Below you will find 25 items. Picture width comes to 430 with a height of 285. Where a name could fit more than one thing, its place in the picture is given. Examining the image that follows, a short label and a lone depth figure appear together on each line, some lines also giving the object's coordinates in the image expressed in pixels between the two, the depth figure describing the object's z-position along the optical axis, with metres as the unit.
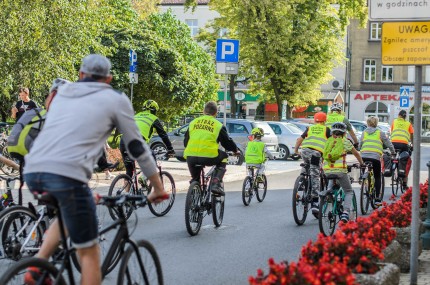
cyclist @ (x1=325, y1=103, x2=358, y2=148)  13.87
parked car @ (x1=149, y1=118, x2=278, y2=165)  28.20
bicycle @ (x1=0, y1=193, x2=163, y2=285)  4.53
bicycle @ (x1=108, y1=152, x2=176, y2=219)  11.31
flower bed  4.68
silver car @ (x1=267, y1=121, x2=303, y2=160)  31.70
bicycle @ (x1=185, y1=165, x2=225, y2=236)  10.32
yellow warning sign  7.23
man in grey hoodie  4.57
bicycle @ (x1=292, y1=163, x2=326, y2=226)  11.85
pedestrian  12.84
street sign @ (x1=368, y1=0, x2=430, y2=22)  7.22
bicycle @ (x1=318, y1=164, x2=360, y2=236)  10.52
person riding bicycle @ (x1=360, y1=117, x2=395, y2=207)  14.14
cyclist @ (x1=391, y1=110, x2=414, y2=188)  17.53
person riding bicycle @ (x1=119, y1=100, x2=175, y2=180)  11.91
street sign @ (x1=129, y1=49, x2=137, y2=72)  19.05
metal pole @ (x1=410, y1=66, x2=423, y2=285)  7.07
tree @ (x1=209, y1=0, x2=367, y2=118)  43.56
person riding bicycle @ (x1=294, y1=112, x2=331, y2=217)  12.20
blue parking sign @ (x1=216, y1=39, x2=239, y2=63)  19.09
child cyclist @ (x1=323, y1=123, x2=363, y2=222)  11.00
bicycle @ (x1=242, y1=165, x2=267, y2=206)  14.64
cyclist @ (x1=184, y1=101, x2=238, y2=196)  10.74
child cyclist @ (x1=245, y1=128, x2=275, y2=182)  15.34
